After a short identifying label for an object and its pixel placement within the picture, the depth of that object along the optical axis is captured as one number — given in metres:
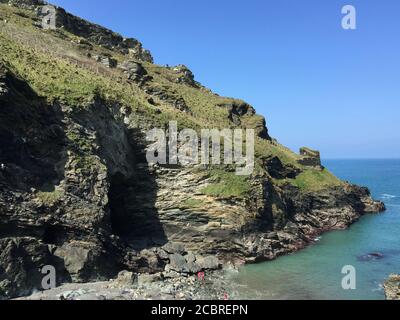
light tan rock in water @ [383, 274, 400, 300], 38.03
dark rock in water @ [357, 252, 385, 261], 56.56
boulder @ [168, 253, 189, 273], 48.46
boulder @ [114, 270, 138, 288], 40.94
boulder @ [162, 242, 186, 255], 52.84
